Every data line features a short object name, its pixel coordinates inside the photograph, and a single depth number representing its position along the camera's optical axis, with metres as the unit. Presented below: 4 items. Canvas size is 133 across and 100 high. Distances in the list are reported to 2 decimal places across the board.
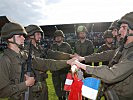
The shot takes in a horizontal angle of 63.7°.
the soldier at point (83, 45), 4.77
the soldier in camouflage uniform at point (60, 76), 4.44
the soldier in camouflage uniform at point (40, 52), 3.03
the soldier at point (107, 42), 4.43
